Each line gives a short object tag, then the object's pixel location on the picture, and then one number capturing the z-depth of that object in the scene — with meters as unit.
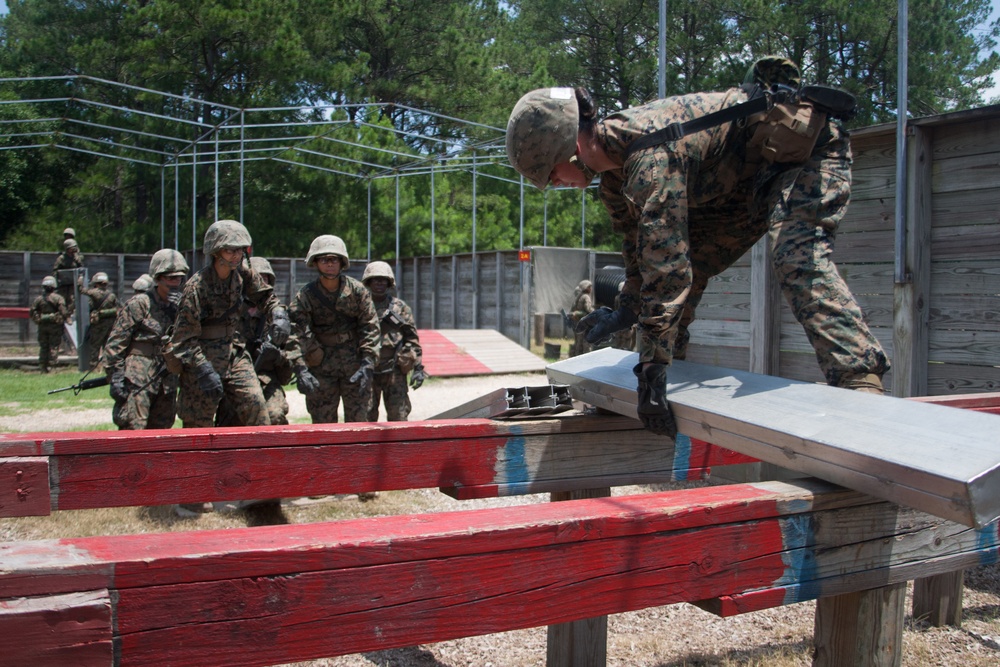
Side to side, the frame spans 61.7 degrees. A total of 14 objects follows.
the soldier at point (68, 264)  17.45
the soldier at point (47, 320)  16.39
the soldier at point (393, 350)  8.09
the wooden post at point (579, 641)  3.30
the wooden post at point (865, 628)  2.18
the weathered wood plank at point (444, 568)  1.43
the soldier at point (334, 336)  7.32
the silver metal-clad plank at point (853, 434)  1.74
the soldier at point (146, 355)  7.33
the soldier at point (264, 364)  7.18
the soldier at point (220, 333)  6.49
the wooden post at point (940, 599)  4.22
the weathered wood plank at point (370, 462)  2.70
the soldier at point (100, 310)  14.95
